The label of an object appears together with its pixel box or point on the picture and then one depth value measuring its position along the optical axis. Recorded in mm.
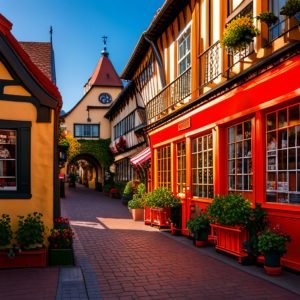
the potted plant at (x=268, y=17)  7332
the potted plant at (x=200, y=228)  9484
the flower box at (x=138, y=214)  15526
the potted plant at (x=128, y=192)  21331
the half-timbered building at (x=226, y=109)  7012
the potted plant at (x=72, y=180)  46006
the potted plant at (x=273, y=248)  6656
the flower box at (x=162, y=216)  12577
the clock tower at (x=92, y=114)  36062
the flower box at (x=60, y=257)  7637
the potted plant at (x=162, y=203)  12227
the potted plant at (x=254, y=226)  7402
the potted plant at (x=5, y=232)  7254
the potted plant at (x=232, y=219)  7516
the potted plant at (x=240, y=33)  7723
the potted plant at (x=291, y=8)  6246
